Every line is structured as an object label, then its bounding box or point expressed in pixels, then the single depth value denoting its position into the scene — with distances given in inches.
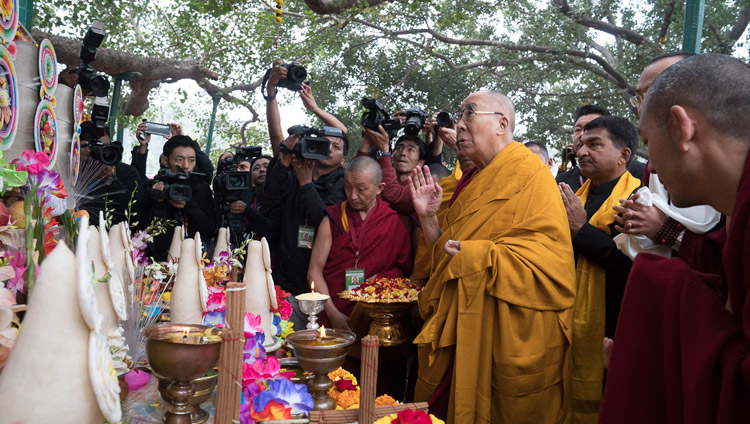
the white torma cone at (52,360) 31.9
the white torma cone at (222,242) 103.1
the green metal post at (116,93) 269.2
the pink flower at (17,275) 49.1
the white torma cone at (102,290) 56.7
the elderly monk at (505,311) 90.3
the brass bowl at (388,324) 112.9
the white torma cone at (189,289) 65.7
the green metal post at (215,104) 365.1
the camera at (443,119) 139.1
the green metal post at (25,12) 114.2
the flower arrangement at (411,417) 46.8
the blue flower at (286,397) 52.4
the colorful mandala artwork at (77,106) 109.3
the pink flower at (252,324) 62.7
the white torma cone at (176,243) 89.9
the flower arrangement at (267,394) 51.8
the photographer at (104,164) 136.5
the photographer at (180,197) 138.3
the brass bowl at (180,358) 45.8
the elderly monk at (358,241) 128.9
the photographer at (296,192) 142.3
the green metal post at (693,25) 121.4
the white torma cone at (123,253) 71.1
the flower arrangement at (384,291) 109.7
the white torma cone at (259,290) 71.3
